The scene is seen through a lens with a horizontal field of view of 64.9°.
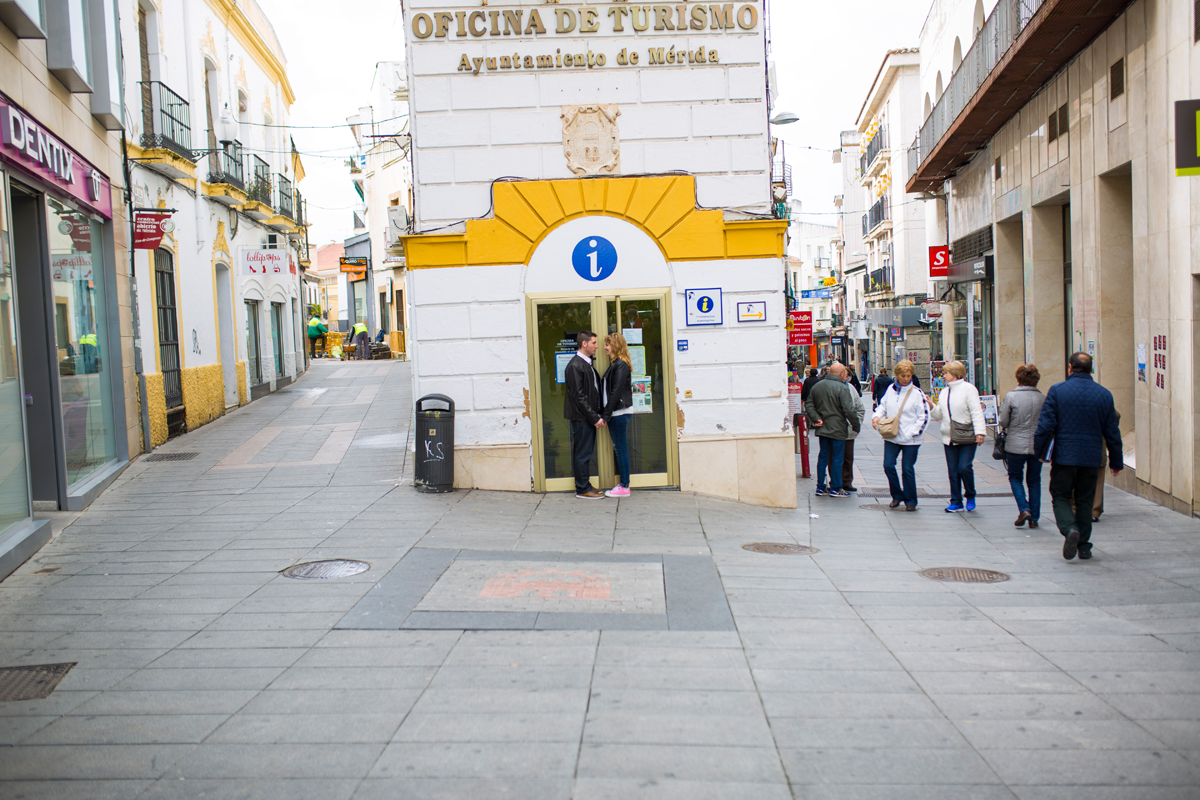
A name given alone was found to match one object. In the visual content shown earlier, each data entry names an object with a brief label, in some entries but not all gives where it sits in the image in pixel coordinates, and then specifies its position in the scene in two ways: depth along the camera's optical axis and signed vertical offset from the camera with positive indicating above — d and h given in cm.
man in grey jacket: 1210 -113
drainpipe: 1247 +42
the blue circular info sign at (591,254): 1059 +97
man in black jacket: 1005 -72
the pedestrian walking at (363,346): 3941 +24
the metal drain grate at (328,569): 676 -158
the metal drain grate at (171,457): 1254 -128
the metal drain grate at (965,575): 717 -194
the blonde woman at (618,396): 1017 -60
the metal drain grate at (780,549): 811 -188
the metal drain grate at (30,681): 454 -157
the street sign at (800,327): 2708 +13
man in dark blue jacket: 773 -105
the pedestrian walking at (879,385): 2522 -156
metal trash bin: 1022 -110
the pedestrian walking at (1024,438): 962 -121
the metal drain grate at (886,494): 1244 -226
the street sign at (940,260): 2381 +165
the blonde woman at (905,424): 1093 -113
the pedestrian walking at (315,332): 4341 +102
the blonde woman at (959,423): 1047 -110
